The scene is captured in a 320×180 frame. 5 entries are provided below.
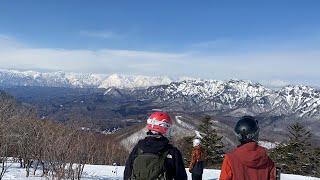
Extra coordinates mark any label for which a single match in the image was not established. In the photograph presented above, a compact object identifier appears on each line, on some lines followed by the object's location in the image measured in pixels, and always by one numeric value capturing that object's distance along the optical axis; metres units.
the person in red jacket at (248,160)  2.53
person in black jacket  2.63
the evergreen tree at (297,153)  23.60
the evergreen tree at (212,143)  26.29
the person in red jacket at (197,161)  8.65
